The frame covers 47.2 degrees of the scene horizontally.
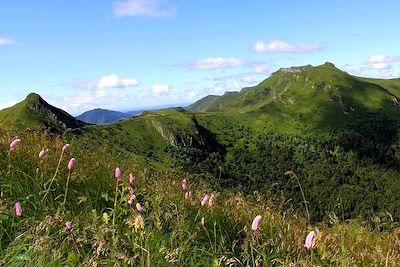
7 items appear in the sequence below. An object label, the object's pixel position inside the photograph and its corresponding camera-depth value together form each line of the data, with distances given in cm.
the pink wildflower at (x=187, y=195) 570
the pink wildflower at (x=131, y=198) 480
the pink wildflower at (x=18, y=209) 433
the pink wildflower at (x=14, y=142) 551
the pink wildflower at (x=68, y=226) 396
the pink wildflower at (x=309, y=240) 346
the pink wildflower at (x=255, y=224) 375
